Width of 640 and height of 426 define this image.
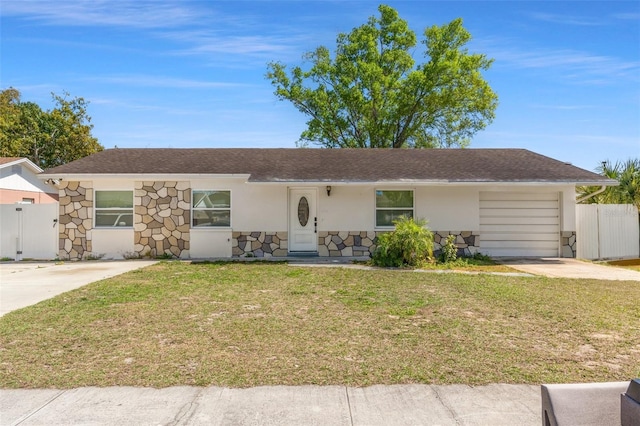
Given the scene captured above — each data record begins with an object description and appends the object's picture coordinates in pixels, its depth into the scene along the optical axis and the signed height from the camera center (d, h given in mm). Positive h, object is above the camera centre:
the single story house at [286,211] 15266 +263
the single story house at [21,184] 22516 +1858
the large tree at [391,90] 30031 +8708
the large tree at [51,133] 33906 +6635
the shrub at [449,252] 14055 -1034
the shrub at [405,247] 12805 -794
